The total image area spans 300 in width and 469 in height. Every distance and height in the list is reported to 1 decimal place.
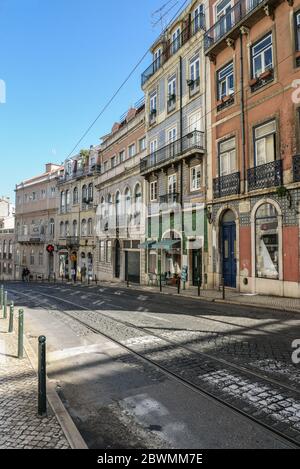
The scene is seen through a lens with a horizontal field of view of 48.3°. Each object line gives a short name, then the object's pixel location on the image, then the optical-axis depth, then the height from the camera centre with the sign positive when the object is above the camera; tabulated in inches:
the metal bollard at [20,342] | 260.0 -72.7
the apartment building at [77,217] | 1477.6 +150.1
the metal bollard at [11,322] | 357.1 -78.9
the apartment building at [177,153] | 805.2 +251.8
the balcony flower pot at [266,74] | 610.2 +319.1
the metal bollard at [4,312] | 460.5 -89.2
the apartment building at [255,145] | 566.9 +196.4
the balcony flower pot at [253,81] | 640.9 +320.7
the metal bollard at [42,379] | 165.2 -67.3
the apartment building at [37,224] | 1800.0 +145.6
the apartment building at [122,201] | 1098.1 +171.7
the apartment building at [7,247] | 2123.5 +12.1
